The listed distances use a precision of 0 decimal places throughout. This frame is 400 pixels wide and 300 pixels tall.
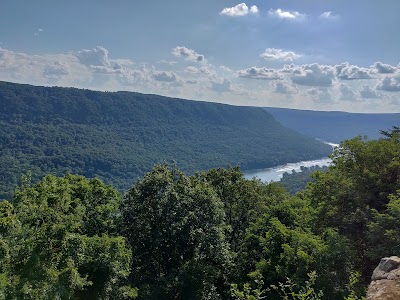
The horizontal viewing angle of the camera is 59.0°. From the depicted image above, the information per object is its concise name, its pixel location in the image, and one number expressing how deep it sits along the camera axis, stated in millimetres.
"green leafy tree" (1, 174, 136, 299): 13344
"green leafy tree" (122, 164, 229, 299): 20719
